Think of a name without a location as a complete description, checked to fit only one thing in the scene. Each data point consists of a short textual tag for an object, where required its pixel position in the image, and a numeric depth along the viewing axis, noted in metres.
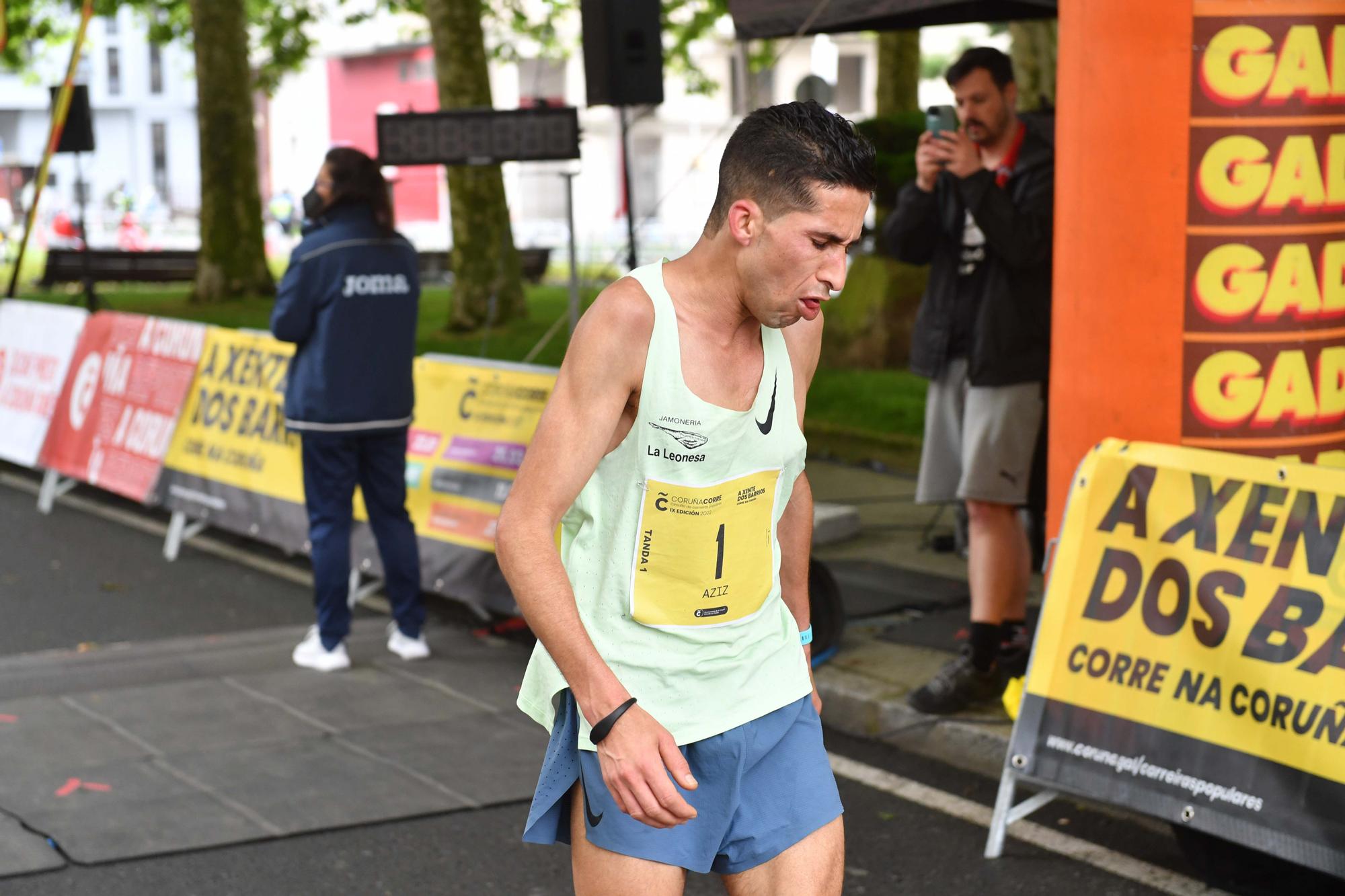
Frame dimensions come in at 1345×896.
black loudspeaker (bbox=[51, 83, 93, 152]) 28.59
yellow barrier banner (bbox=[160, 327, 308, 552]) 17.02
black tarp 14.21
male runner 4.95
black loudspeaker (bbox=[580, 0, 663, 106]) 16.89
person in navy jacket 13.32
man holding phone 11.60
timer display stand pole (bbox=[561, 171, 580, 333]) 17.62
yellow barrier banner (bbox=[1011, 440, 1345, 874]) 8.34
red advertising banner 18.81
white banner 20.97
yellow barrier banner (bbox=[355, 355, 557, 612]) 14.60
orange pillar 9.91
